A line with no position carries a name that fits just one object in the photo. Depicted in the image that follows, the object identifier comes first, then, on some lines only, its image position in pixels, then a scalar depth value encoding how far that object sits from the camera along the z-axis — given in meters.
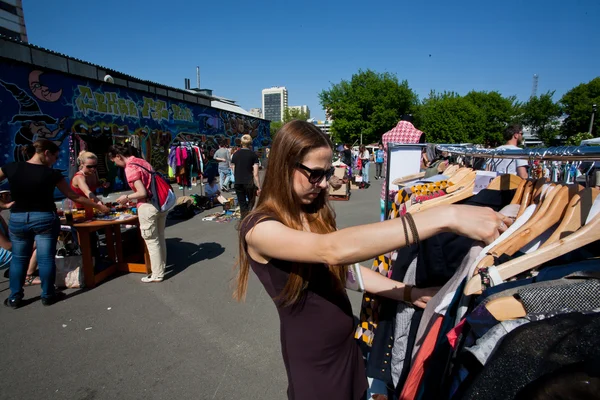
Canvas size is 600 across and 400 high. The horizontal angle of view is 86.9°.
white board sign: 4.61
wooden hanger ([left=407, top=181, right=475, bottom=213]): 2.17
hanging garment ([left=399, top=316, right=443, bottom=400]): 1.19
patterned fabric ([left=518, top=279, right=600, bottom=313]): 0.83
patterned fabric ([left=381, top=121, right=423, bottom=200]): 5.37
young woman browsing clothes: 1.17
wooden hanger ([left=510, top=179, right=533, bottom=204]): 1.80
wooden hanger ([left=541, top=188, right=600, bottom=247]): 1.19
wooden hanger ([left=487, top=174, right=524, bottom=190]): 2.01
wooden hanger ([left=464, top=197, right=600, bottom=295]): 1.01
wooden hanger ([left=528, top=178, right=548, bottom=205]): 1.62
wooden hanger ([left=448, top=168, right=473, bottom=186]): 2.70
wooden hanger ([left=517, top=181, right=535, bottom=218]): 1.65
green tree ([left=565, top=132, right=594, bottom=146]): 15.85
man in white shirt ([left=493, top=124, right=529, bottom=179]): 3.86
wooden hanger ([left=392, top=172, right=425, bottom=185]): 3.91
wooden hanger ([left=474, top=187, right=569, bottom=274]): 1.10
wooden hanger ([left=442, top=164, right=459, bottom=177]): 3.49
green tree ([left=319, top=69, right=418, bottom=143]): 47.41
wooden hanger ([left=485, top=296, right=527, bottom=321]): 0.87
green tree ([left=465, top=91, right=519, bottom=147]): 47.94
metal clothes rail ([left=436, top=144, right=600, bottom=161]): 1.36
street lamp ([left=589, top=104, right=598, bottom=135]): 36.84
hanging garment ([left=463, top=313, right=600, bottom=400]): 0.64
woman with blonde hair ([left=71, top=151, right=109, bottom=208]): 4.85
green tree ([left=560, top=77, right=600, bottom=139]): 41.83
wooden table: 4.29
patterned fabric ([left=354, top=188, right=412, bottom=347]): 1.83
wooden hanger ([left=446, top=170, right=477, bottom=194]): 2.54
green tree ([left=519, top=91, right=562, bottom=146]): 41.30
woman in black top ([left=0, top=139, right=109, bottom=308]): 3.55
